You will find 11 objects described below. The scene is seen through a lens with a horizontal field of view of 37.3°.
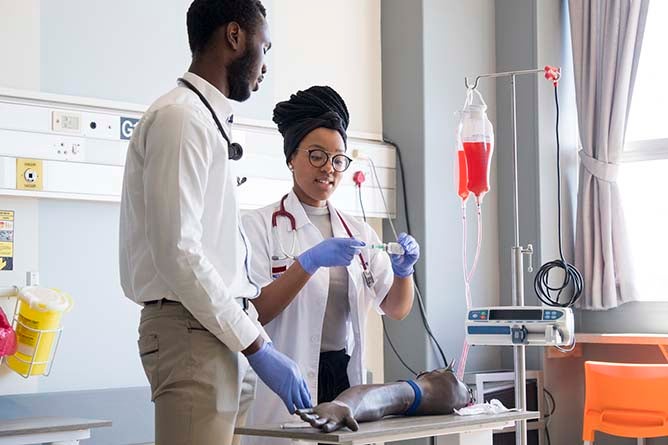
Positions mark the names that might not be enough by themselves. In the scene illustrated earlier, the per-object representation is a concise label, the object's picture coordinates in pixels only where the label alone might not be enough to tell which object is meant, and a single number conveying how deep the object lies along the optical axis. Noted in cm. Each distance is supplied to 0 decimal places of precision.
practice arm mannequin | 193
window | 497
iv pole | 304
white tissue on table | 229
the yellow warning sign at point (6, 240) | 331
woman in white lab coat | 242
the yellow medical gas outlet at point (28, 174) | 331
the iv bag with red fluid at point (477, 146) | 311
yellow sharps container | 321
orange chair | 404
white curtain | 491
